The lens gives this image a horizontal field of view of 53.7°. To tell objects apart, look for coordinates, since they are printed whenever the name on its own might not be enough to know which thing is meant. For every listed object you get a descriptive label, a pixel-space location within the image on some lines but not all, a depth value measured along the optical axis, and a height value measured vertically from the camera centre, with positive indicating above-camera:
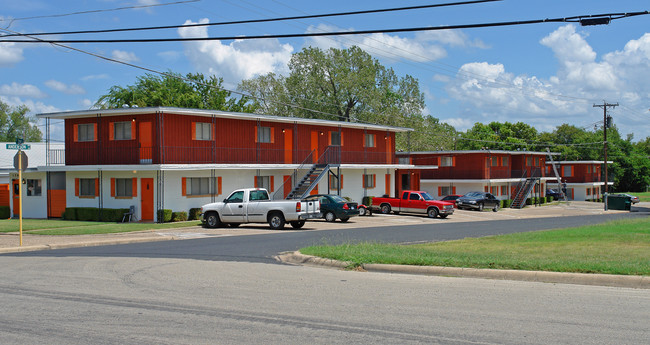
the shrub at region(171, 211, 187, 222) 35.00 -2.28
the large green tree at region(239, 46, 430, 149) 71.56 +9.71
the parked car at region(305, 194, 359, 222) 35.94 -1.90
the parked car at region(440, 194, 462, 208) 58.59 -2.23
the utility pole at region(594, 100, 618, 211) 71.31 +6.66
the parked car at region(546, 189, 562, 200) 80.94 -2.64
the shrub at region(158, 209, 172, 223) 34.09 -2.15
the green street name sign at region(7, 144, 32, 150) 20.82 +0.97
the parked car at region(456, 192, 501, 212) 56.34 -2.44
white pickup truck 29.16 -1.67
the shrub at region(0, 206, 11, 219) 39.29 -2.21
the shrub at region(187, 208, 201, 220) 36.25 -2.21
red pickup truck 44.06 -2.17
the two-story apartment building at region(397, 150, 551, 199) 64.56 +0.14
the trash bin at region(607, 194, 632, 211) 64.31 -2.97
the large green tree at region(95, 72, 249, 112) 67.94 +8.79
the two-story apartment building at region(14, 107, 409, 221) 35.38 +0.94
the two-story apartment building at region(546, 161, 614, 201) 86.00 -0.56
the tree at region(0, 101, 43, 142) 86.69 +7.20
